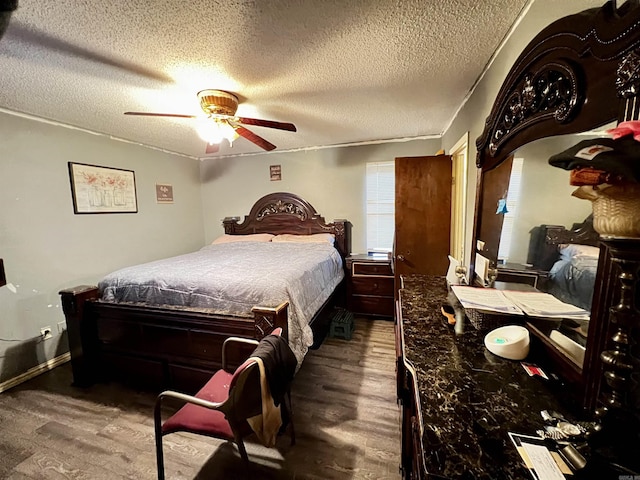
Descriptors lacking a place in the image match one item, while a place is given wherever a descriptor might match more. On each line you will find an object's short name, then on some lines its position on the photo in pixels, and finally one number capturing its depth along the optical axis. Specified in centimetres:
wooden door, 275
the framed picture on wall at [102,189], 277
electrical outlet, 251
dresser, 54
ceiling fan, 196
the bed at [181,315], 188
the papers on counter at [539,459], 51
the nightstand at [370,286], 335
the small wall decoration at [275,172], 412
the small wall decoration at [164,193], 372
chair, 115
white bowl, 90
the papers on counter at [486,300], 108
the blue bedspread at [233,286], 191
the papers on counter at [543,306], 80
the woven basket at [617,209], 51
